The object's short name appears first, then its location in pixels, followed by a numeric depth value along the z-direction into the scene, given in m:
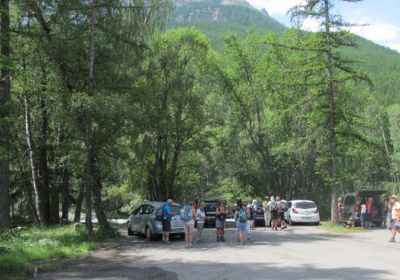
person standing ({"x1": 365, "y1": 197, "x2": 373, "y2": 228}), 29.35
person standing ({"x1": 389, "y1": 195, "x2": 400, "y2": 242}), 20.36
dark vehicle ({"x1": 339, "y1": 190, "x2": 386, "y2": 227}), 29.91
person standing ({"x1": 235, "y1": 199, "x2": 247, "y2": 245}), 20.27
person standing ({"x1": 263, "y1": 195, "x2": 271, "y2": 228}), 30.78
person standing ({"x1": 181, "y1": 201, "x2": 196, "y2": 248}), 19.92
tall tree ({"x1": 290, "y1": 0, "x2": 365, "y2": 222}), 28.84
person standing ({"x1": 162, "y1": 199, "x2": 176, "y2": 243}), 21.36
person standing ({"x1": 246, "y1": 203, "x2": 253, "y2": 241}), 21.01
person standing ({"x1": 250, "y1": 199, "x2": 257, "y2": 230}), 27.77
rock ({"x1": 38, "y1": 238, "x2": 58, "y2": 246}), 17.78
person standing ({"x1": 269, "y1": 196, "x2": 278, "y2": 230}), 28.61
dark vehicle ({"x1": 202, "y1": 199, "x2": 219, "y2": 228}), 31.98
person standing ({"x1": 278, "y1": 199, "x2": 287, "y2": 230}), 29.45
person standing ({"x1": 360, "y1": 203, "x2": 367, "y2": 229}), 28.31
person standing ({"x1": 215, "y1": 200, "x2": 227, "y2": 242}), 21.56
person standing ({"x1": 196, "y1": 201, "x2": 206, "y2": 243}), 21.39
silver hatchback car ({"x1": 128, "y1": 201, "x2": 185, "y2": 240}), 22.33
